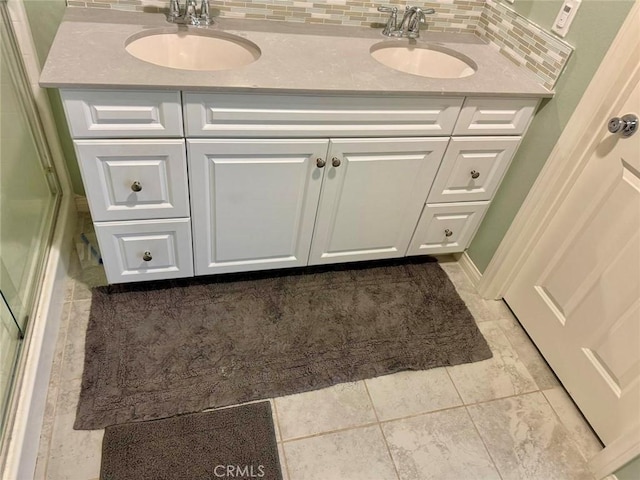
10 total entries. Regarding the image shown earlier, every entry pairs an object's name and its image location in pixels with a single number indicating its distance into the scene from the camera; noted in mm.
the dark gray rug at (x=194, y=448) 1221
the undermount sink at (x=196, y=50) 1436
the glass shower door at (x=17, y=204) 1254
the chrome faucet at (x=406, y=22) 1564
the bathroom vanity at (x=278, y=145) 1199
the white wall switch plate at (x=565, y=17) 1314
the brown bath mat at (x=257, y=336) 1394
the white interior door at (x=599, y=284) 1266
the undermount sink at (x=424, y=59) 1606
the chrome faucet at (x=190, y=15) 1441
